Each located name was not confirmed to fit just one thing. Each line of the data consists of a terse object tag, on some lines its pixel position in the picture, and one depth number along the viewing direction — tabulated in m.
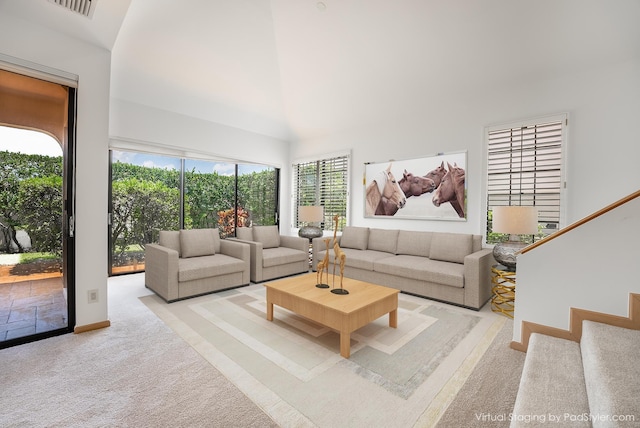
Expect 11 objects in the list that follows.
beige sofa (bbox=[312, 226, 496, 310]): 3.34
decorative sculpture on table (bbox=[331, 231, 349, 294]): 2.74
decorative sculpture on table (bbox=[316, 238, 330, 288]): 2.90
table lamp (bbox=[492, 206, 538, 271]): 3.08
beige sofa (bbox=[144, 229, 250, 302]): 3.40
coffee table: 2.25
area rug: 1.64
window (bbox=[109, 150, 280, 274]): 4.65
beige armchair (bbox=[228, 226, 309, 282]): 4.29
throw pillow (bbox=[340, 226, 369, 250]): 4.91
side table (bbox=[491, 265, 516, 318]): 3.16
